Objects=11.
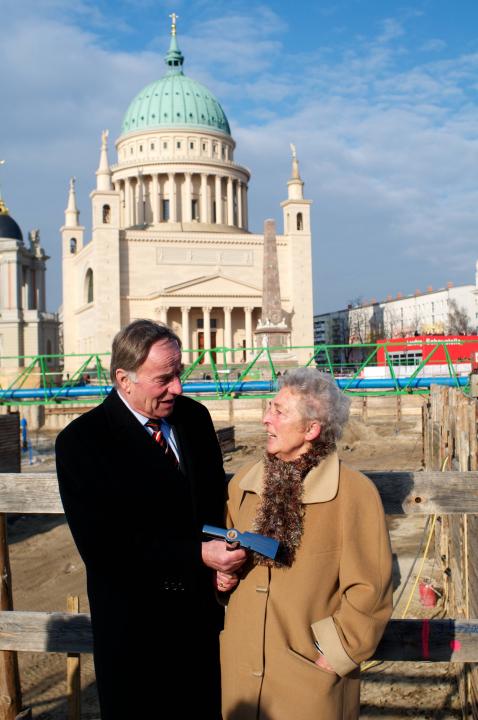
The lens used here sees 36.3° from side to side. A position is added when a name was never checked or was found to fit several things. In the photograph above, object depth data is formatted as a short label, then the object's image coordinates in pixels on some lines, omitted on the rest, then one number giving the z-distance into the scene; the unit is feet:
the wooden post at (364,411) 94.80
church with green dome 191.52
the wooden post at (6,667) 11.21
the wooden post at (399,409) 92.63
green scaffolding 69.82
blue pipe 73.41
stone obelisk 122.52
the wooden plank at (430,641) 9.83
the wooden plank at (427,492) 9.69
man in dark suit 8.43
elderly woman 8.25
